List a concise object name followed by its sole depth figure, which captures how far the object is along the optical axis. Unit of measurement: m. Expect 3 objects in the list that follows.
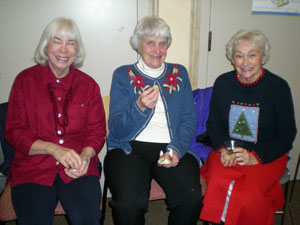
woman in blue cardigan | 1.36
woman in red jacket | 1.25
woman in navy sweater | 1.40
